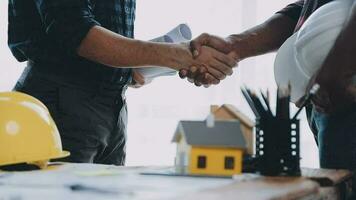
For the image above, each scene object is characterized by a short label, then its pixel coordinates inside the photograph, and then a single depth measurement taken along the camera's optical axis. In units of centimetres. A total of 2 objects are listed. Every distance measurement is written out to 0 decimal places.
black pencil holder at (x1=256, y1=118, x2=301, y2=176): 120
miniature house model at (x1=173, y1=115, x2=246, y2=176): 115
